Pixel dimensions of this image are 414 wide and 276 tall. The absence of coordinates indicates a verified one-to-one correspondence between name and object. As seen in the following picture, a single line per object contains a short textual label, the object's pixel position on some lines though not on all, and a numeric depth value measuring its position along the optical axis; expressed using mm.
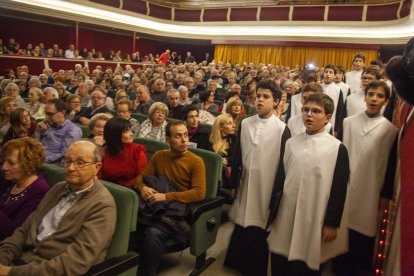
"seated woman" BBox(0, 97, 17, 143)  4031
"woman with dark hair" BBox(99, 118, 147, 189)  2781
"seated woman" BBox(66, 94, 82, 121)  5113
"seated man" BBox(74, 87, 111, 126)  4855
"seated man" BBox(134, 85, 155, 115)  5383
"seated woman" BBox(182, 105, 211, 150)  3975
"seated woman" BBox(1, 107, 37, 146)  3723
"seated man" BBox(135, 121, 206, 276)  2301
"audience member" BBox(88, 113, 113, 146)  3393
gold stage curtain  13953
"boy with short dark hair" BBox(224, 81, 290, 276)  2518
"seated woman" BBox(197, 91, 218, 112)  5513
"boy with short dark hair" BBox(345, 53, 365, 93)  5695
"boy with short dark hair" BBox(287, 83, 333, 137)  3150
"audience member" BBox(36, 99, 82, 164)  3742
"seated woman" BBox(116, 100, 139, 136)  4207
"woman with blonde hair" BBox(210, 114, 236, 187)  3520
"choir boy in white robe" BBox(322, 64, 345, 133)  4309
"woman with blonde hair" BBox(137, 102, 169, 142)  3979
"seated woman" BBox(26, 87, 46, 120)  5387
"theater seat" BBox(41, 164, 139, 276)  1684
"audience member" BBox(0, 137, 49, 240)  2084
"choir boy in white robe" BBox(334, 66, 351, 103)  4977
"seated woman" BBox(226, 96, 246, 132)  4211
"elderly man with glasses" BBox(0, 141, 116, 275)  1645
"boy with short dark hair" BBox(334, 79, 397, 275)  2381
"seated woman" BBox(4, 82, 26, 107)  5371
